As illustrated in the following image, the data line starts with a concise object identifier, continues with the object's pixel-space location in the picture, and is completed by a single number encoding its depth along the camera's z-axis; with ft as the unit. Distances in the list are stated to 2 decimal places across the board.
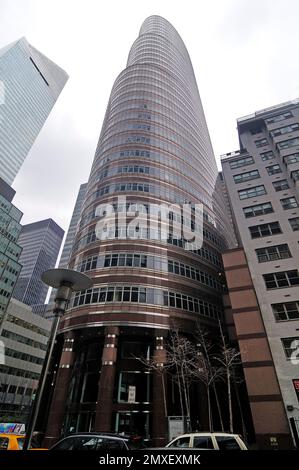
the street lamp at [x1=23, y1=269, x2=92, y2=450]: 28.94
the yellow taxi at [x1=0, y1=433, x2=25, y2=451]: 36.86
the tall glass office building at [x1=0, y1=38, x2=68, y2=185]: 450.71
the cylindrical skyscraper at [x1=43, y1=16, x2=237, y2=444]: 97.50
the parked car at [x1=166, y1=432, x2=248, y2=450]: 31.48
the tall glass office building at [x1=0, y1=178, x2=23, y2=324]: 291.17
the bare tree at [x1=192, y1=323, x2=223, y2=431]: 94.38
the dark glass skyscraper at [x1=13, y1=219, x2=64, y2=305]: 600.39
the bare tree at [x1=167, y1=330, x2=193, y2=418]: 92.76
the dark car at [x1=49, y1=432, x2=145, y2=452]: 30.04
